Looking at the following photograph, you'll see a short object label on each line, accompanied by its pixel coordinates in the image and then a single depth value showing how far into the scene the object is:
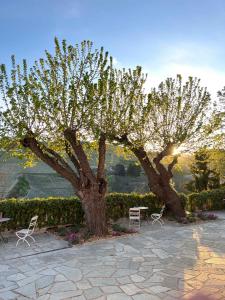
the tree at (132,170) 29.96
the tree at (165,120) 10.21
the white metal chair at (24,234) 7.84
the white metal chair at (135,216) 10.26
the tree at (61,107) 8.10
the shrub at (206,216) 12.06
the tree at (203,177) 20.10
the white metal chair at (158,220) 10.79
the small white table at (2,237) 8.21
